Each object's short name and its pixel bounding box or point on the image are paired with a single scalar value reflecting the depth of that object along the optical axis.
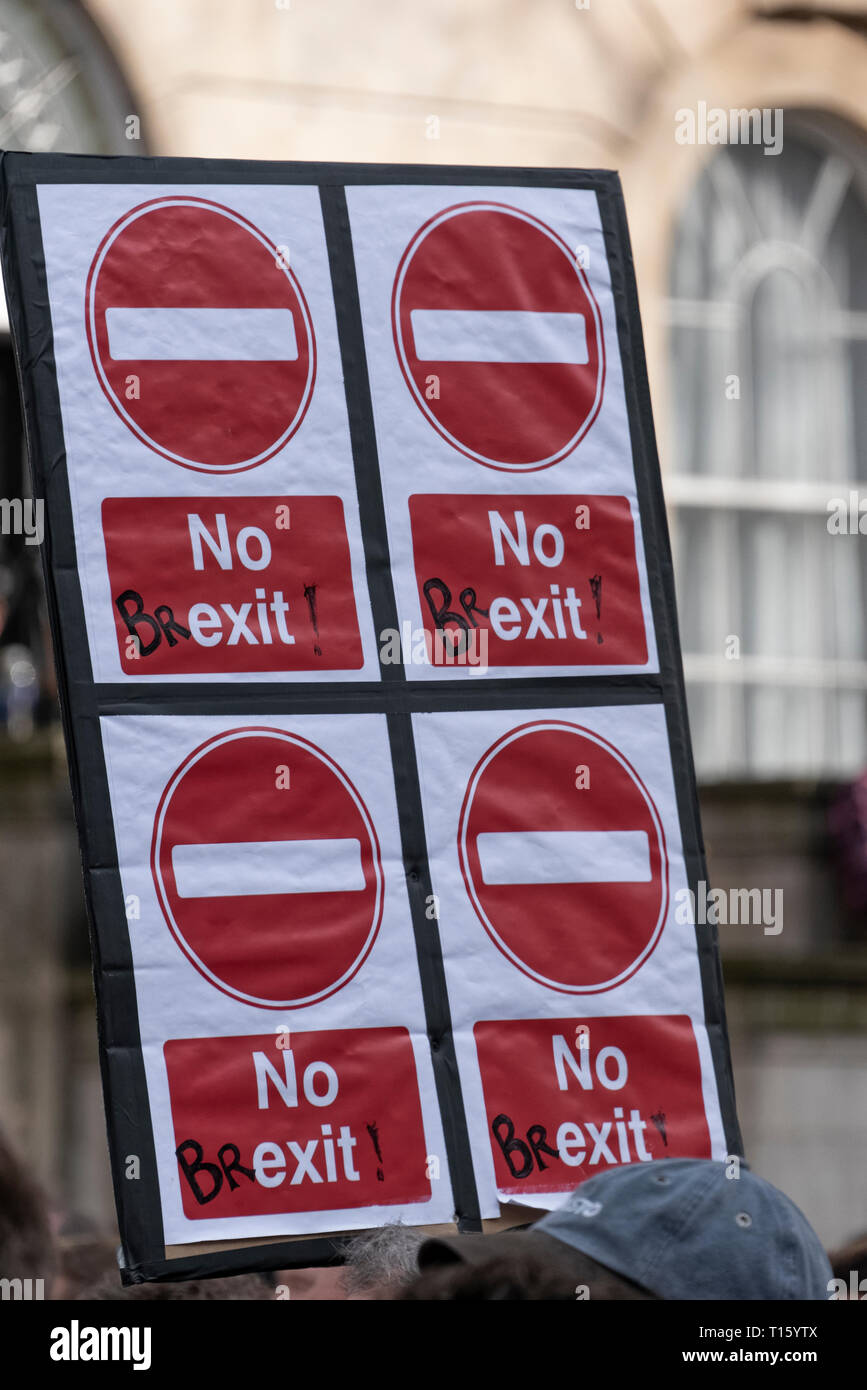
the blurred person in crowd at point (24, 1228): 6.80
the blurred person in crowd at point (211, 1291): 6.54
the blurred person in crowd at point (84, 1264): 7.29
